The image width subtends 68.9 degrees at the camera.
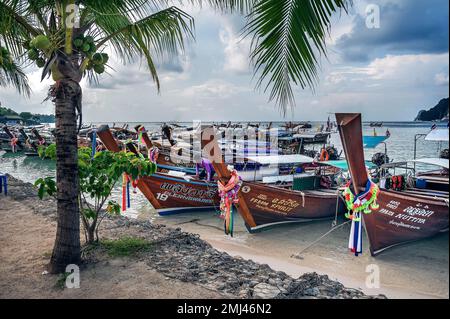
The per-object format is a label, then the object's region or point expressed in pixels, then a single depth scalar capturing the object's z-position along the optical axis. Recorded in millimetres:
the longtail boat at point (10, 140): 31938
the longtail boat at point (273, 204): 9336
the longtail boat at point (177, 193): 11355
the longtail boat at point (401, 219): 7340
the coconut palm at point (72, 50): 3449
